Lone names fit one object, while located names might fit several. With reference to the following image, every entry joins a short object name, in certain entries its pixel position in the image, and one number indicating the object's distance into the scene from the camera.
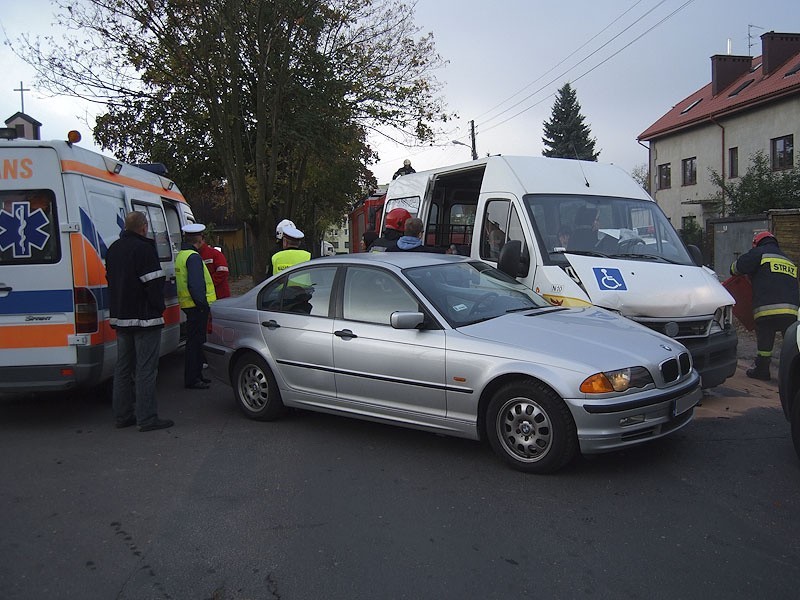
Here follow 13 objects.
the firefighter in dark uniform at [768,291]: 7.93
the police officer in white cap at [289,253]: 8.09
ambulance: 6.17
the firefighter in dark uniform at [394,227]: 8.73
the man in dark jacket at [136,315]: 6.12
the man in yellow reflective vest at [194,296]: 7.78
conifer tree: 49.97
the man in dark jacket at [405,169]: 12.20
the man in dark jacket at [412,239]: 7.94
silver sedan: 4.66
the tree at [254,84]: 14.33
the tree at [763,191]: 22.70
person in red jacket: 8.95
